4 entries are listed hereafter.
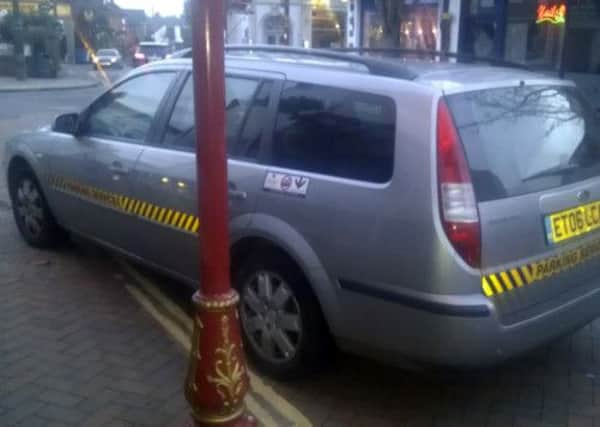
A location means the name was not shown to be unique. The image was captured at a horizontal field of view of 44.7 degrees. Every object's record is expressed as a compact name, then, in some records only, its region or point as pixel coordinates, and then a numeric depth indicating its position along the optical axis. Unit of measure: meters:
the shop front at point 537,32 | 12.84
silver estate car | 3.17
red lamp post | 2.51
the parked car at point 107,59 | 44.72
